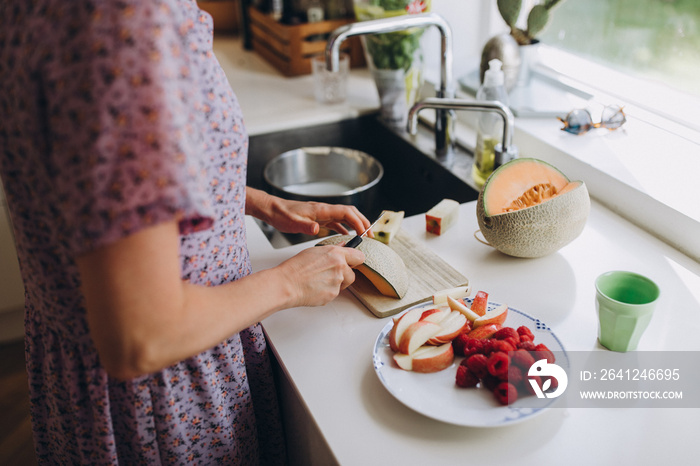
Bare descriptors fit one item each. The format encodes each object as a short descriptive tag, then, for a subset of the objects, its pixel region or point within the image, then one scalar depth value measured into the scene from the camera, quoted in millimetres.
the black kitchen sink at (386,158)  1533
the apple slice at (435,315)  876
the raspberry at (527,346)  804
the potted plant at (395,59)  1640
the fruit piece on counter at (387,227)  1149
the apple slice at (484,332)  858
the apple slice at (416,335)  837
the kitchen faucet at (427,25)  1254
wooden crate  2094
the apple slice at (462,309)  892
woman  536
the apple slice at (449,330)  850
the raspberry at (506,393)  755
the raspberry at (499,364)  769
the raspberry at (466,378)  795
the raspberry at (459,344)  852
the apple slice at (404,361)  828
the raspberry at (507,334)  819
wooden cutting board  984
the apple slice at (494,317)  881
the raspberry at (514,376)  763
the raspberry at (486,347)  809
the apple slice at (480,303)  913
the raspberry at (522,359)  776
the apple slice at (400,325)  856
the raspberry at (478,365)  792
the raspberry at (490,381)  782
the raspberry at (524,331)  840
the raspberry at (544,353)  791
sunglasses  1397
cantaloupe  1014
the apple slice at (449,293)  938
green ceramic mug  826
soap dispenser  1348
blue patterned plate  743
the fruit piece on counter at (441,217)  1191
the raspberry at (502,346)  791
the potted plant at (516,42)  1472
